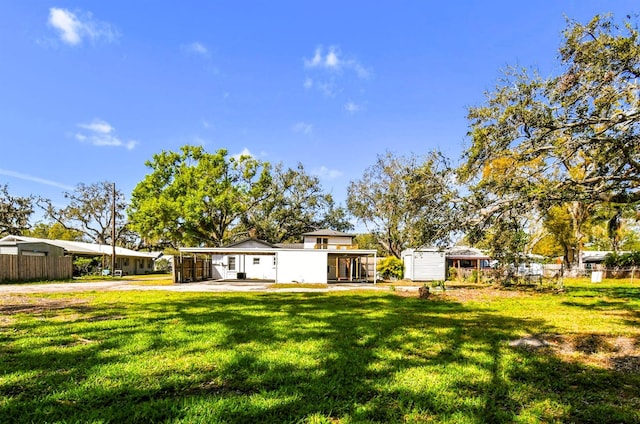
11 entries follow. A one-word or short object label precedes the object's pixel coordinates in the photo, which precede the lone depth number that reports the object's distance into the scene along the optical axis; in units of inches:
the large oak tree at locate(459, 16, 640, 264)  386.6
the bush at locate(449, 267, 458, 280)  1077.6
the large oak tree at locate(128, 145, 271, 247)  1288.1
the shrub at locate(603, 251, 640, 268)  1203.4
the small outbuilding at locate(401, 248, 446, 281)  1080.2
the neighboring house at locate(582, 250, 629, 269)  1738.4
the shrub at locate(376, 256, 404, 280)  1170.6
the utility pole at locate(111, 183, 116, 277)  1137.3
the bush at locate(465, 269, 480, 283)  951.6
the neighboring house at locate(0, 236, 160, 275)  1037.2
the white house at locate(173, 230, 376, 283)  896.9
